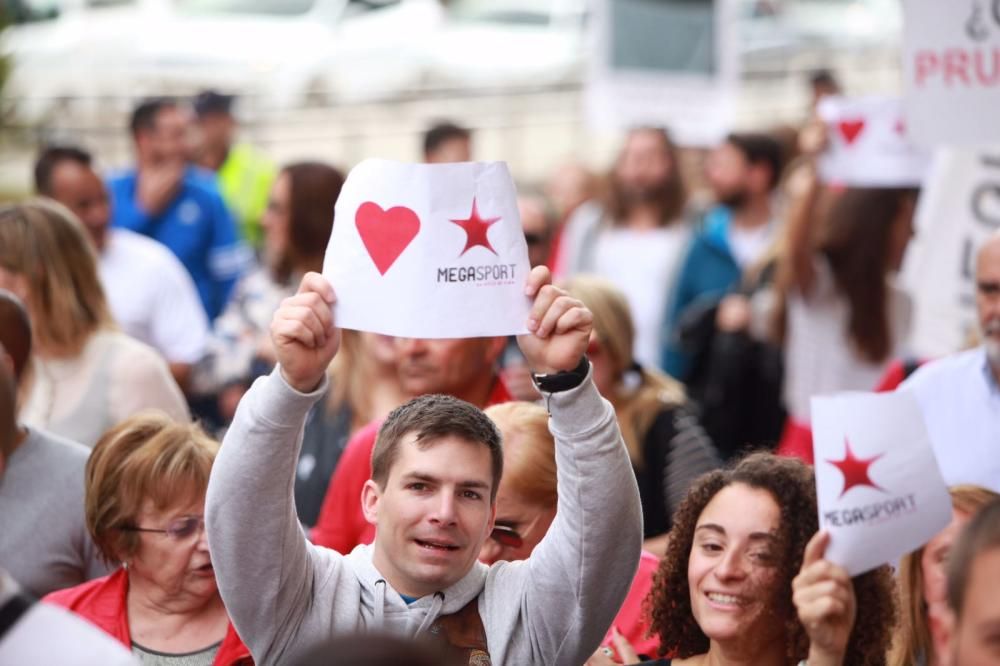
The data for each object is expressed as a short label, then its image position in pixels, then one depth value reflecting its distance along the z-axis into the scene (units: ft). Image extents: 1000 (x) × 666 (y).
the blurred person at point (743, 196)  55.94
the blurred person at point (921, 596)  22.92
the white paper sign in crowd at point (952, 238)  38.38
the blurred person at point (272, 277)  40.33
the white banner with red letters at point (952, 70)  31.45
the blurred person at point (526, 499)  24.38
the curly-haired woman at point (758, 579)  20.98
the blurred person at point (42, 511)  26.37
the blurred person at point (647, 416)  33.07
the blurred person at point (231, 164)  63.77
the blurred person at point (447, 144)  57.54
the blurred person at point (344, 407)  31.45
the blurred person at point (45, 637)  15.48
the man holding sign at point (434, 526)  19.86
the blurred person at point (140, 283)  42.92
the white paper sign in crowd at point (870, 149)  42.59
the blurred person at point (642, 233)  53.56
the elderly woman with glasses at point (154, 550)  24.54
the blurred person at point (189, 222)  52.69
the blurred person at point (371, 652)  12.97
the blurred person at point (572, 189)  69.85
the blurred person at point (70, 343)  31.59
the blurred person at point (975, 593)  17.06
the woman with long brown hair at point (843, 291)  42.41
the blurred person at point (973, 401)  28.24
